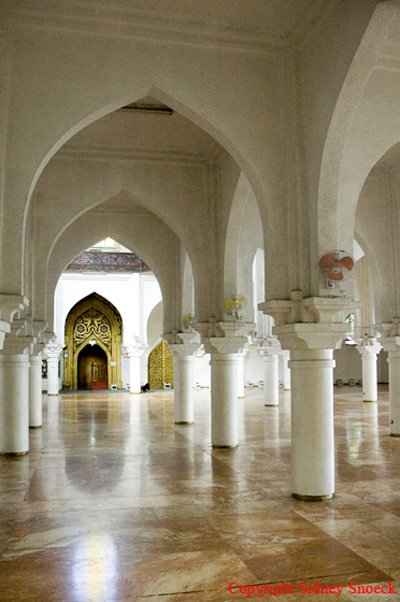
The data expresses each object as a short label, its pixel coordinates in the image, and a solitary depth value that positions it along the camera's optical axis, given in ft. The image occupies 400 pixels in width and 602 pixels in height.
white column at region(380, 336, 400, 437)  38.47
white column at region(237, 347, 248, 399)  77.00
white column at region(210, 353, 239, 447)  34.42
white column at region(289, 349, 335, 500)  22.09
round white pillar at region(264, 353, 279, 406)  63.87
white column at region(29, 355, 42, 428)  43.84
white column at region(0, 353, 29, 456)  32.45
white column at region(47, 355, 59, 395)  81.97
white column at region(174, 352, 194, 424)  47.24
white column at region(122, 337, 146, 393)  84.07
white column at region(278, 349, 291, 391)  78.43
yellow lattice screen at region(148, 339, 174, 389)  96.78
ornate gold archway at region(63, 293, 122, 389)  95.81
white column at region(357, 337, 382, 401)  61.21
